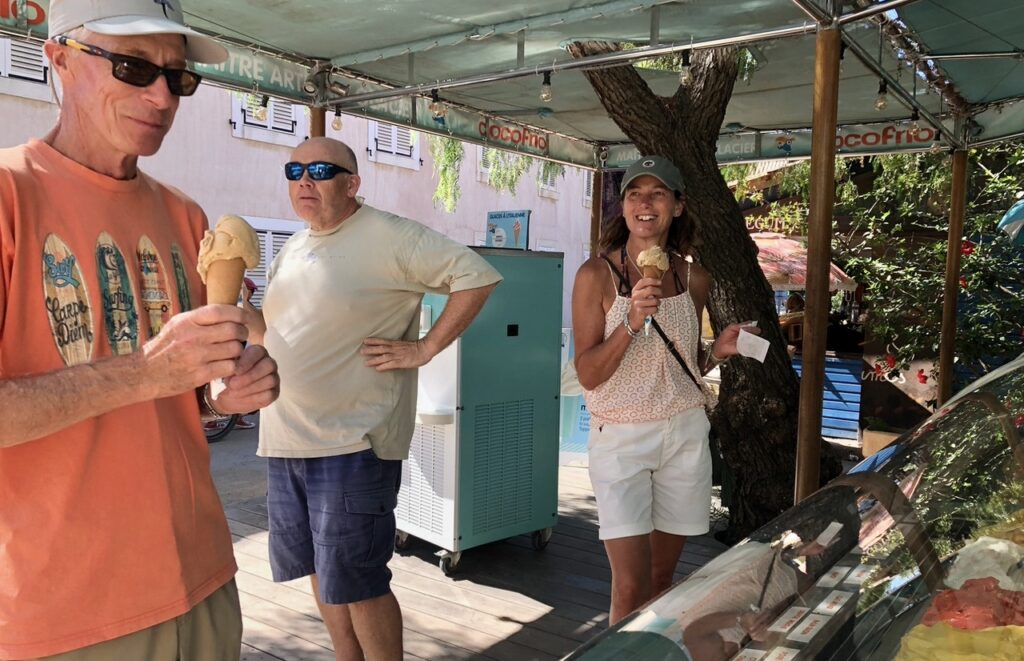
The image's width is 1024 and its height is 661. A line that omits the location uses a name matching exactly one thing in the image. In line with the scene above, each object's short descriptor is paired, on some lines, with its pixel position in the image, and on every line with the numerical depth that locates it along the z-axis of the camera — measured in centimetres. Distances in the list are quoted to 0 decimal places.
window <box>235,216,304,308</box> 1265
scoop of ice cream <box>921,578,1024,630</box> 142
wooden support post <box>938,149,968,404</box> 712
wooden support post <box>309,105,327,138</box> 560
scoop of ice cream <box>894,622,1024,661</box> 132
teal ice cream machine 467
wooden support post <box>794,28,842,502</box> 378
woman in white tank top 267
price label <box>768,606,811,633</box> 124
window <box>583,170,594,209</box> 2228
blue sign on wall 530
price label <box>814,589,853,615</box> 133
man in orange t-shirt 135
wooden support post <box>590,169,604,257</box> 910
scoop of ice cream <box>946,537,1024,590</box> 156
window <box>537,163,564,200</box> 926
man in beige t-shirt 285
